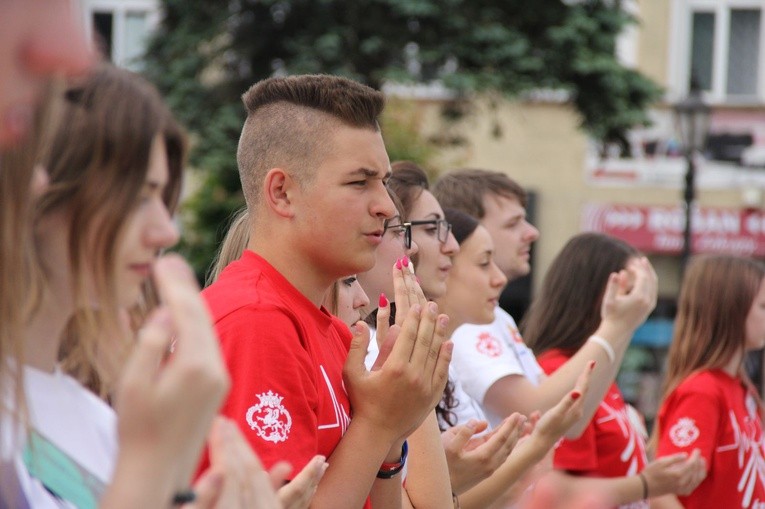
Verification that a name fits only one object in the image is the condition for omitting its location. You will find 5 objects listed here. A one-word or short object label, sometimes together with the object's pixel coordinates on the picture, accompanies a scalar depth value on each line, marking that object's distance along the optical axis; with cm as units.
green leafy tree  1212
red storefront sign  1628
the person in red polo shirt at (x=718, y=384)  450
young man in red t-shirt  237
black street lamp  1127
